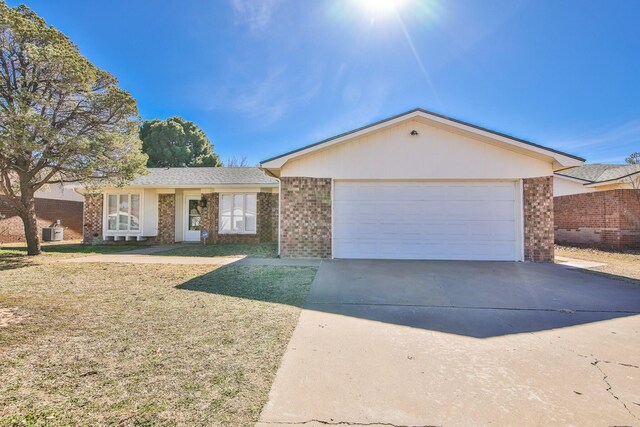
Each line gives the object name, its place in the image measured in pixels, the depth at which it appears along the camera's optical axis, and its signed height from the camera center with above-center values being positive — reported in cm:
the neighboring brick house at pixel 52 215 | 1459 +22
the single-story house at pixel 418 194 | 890 +81
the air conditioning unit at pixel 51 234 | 1620 -80
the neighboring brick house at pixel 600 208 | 1252 +60
